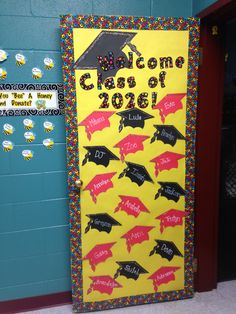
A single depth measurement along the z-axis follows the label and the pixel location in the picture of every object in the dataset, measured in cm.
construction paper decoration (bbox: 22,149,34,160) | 198
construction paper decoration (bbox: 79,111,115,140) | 194
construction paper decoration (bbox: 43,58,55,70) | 192
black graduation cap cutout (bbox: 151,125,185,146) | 204
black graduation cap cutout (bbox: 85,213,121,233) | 206
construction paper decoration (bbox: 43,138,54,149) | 200
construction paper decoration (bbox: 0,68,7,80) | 187
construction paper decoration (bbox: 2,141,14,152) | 195
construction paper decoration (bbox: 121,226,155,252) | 213
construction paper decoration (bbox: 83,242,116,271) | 210
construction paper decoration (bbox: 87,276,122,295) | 214
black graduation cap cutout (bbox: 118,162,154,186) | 204
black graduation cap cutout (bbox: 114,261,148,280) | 216
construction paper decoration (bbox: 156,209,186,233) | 215
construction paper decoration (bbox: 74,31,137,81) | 187
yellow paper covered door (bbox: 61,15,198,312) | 189
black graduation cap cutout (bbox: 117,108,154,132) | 198
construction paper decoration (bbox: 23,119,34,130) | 195
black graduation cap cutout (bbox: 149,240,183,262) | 219
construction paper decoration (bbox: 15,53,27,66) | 188
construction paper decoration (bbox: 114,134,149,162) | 201
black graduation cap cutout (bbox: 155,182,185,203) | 211
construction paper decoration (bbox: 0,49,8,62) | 185
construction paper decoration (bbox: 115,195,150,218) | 207
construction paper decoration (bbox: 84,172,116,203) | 201
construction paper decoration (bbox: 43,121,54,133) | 198
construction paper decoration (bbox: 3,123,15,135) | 193
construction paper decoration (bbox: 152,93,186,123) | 201
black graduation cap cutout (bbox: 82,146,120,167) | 198
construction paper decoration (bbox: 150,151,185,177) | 207
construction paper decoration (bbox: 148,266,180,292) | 222
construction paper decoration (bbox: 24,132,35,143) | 197
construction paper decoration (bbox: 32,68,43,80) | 191
